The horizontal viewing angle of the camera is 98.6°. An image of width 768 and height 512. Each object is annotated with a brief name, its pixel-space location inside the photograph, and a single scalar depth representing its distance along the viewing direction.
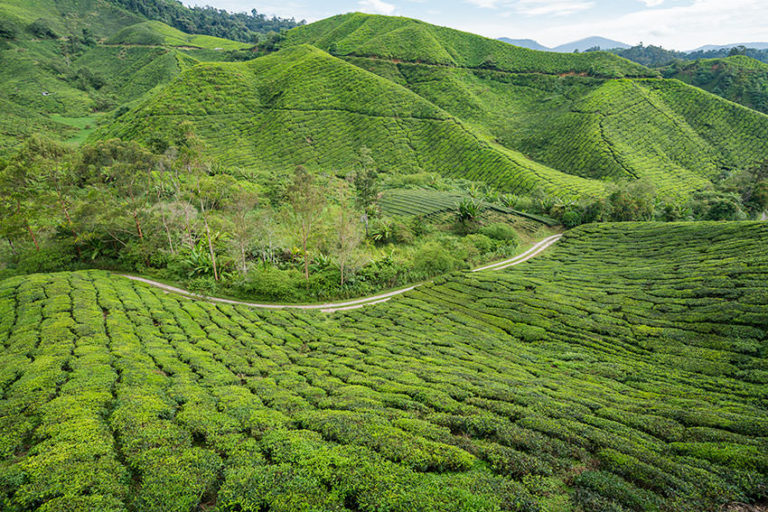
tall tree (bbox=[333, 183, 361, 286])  40.97
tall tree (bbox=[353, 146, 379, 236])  57.30
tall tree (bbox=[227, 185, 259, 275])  39.38
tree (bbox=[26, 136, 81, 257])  38.19
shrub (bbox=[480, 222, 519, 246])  60.48
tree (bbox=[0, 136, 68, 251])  37.04
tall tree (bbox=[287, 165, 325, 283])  38.78
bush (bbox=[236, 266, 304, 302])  40.41
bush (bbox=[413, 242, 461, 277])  49.16
